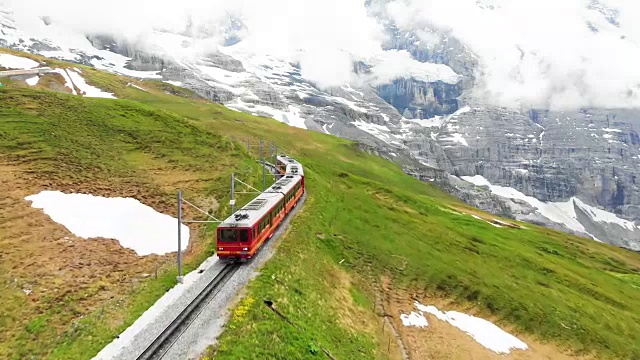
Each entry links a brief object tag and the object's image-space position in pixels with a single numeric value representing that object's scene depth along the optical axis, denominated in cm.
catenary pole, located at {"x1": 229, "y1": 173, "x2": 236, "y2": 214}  4062
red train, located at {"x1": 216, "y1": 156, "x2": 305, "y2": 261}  3612
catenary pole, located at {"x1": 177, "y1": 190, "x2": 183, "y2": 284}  3225
